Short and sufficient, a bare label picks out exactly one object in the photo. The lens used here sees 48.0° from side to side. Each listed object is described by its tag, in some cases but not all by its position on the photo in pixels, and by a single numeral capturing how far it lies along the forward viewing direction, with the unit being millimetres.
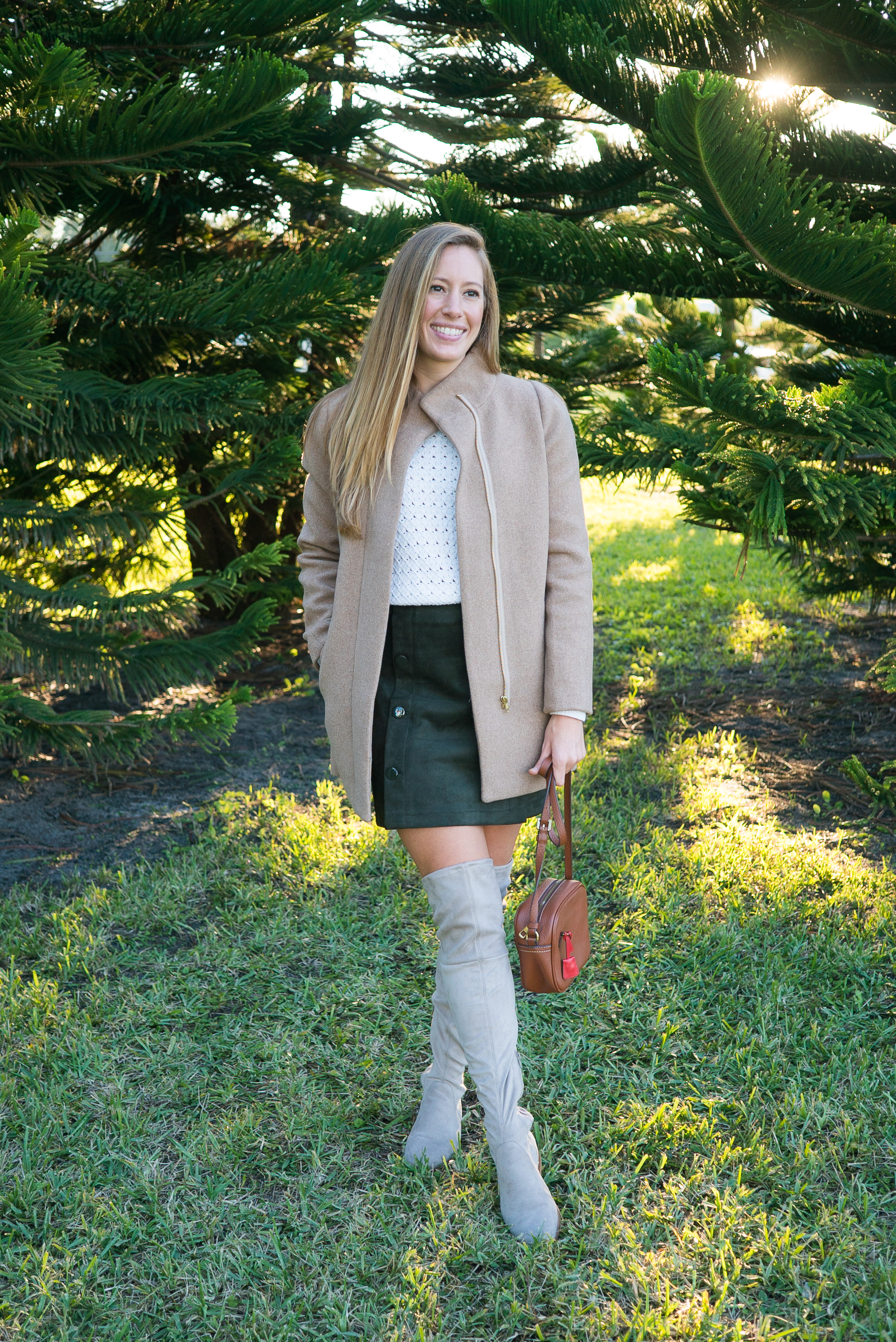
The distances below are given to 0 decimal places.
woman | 2016
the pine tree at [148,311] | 3365
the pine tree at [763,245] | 2873
